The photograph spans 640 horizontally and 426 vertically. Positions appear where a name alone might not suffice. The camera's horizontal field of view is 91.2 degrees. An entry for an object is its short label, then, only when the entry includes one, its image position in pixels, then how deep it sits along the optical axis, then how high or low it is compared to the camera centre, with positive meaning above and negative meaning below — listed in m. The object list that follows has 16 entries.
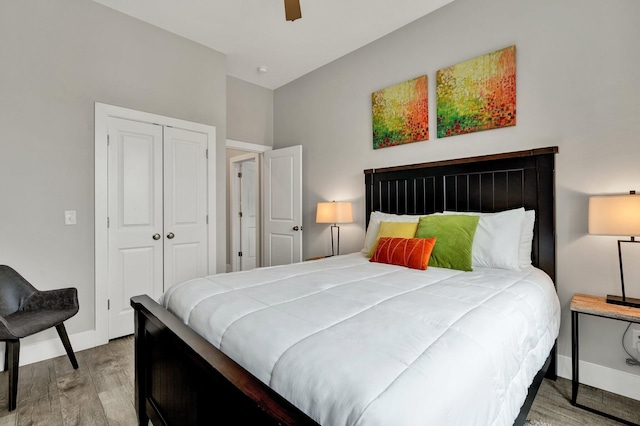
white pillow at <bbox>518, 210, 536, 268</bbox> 2.29 -0.20
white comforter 0.76 -0.41
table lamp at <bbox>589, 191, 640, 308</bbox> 1.78 -0.05
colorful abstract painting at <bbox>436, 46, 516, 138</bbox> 2.49 +1.00
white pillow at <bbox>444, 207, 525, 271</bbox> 2.15 -0.21
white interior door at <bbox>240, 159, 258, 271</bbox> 5.74 -0.09
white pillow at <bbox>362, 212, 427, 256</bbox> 2.83 -0.08
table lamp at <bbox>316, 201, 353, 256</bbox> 3.50 +0.00
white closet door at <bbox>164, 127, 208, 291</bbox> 3.27 +0.10
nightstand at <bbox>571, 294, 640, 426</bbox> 1.75 -0.59
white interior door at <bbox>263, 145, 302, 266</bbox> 4.14 +0.10
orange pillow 2.21 -0.29
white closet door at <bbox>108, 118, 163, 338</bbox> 2.92 -0.02
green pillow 2.15 -0.20
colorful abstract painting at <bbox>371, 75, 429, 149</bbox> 3.05 +1.01
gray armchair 2.11 -0.67
